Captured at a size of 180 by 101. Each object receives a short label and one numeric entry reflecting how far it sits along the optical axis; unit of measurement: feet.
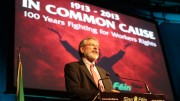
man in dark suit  6.65
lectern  5.23
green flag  6.57
